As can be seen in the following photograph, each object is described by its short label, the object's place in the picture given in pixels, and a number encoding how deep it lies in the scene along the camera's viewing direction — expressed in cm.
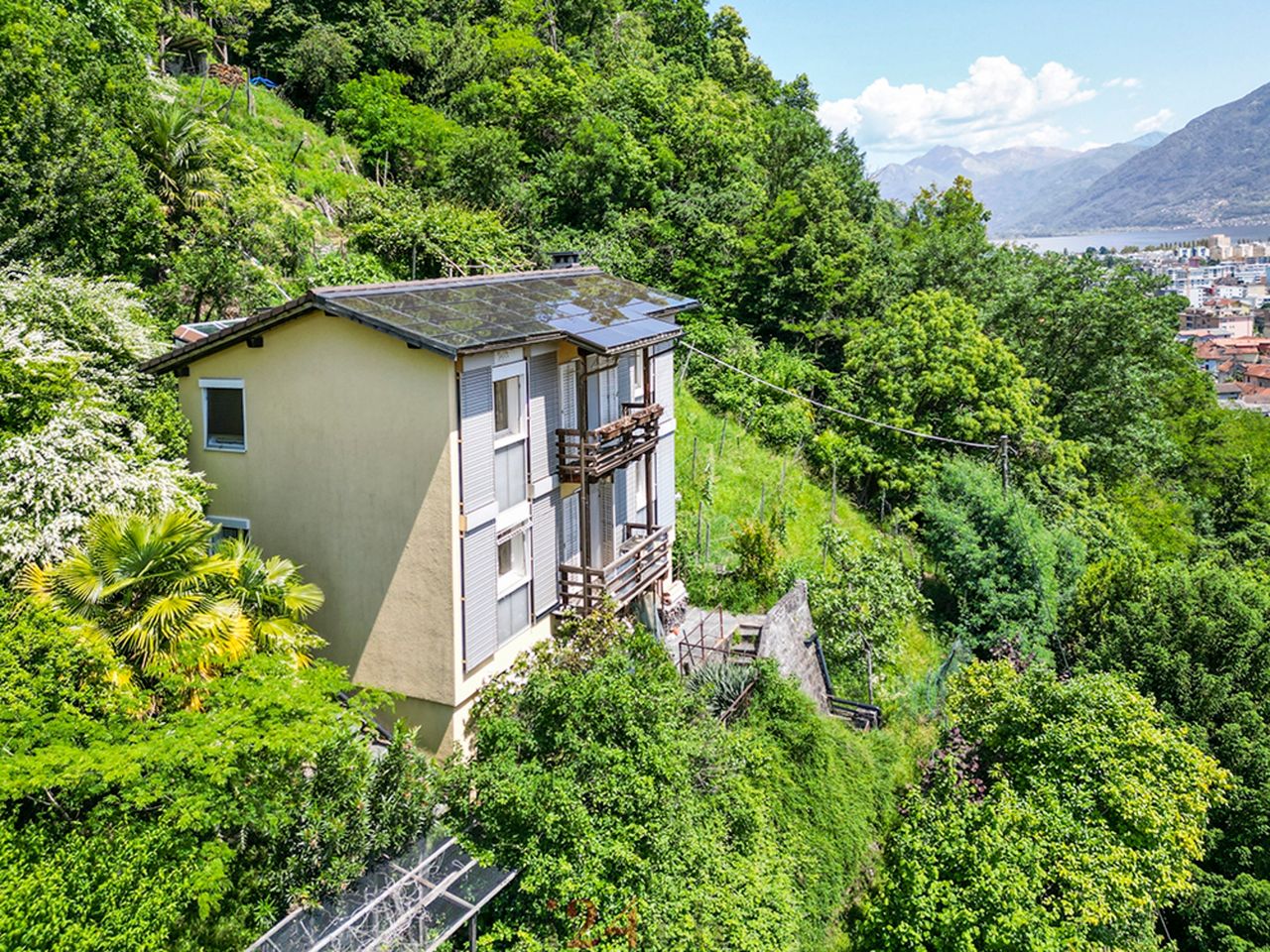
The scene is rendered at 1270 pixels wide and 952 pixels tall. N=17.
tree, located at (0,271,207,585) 1177
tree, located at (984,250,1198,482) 3588
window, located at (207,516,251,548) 1499
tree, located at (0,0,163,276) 1664
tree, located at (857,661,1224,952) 1389
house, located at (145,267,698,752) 1348
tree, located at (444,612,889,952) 1070
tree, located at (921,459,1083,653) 2564
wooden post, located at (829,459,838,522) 2943
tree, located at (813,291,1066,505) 3212
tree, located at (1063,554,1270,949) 1812
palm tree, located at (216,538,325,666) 1227
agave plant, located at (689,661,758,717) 1642
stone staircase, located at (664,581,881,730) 1894
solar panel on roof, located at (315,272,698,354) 1320
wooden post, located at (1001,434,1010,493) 3023
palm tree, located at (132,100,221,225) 2016
